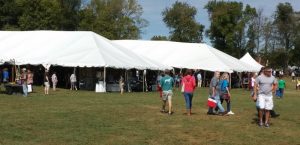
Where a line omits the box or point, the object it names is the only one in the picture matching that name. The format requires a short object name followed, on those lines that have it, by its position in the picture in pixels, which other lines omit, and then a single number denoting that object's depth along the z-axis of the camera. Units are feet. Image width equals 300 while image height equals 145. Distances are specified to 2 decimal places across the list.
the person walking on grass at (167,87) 56.44
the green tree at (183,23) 308.81
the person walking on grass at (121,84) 106.20
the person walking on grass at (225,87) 56.90
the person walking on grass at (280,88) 98.89
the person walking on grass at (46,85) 91.25
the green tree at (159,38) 315.17
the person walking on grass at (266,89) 46.44
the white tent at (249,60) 204.58
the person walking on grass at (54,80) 105.50
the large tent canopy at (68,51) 112.37
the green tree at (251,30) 310.65
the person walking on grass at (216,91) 56.13
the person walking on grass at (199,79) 147.79
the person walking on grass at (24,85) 82.02
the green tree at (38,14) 227.20
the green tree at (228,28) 295.28
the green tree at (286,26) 329.52
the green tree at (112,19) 255.91
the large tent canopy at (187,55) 153.99
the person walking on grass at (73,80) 110.63
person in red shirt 55.52
